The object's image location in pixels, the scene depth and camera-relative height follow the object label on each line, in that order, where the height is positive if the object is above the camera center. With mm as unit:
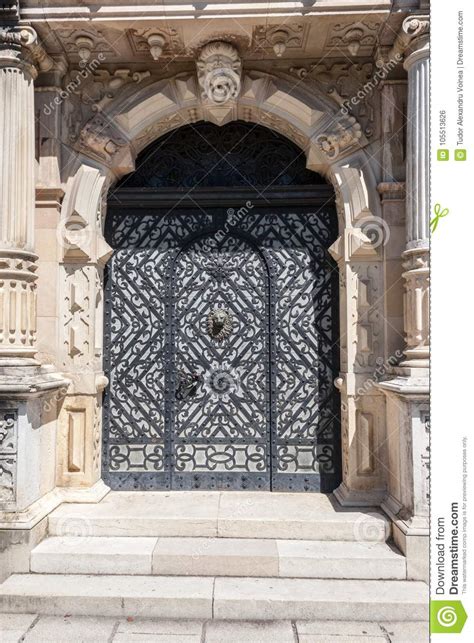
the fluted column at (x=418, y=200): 4008 +920
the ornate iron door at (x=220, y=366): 4957 -373
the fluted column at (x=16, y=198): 4047 +942
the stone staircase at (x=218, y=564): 3590 -1674
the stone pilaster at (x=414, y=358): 3834 -236
